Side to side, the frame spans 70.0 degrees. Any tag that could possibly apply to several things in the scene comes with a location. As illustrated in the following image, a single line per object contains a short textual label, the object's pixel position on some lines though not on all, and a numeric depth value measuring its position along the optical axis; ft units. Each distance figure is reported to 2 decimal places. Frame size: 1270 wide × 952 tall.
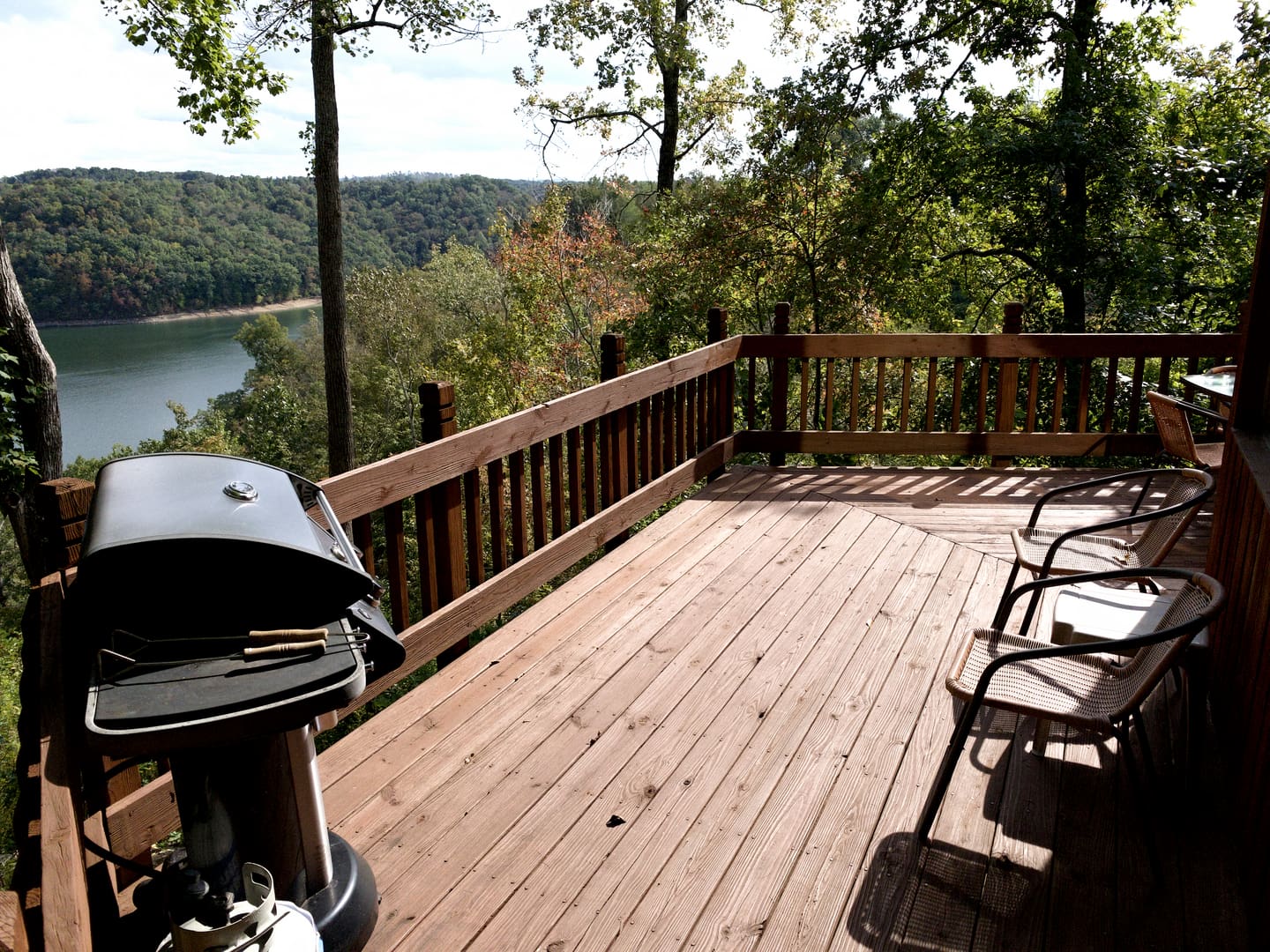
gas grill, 4.60
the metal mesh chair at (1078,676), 6.72
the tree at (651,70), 54.85
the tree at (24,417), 30.81
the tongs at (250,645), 4.79
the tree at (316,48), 34.01
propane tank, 4.40
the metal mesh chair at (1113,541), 9.26
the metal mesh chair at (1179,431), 13.37
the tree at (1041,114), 36.47
